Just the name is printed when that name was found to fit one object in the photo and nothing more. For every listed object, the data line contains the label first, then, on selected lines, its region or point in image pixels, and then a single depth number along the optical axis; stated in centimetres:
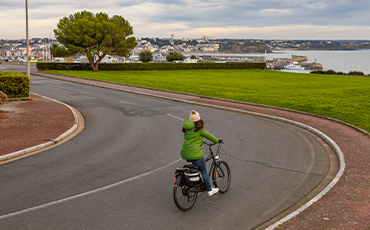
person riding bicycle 675
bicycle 664
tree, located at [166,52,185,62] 9866
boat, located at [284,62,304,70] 14162
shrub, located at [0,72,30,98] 2058
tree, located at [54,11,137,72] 5050
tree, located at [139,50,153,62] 9491
